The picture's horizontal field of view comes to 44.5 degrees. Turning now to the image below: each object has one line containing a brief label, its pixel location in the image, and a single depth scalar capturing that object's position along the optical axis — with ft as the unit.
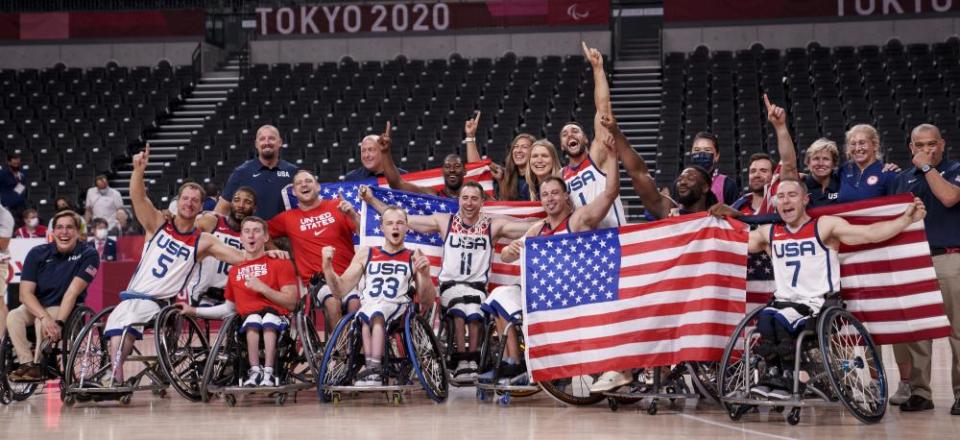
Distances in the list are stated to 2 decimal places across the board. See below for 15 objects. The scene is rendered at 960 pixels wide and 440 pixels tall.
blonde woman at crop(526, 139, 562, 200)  26.20
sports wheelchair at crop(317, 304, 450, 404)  24.45
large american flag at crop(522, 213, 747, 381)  22.93
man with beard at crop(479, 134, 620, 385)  24.34
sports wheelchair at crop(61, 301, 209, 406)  24.64
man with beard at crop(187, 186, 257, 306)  27.07
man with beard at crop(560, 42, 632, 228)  25.54
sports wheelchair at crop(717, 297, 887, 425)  20.45
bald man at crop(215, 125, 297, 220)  29.09
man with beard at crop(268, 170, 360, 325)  27.84
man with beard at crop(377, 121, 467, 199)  28.50
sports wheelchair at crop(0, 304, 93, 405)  25.86
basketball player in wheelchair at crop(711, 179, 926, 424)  20.75
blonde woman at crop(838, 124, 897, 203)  23.26
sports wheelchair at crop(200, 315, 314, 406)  24.54
